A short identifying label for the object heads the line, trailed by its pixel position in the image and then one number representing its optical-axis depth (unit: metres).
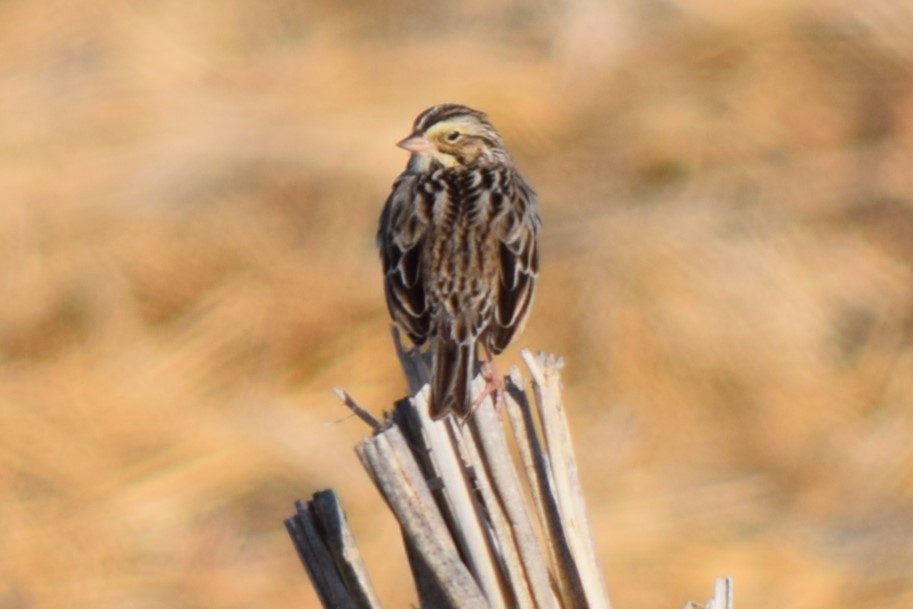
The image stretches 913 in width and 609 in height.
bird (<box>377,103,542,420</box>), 8.84
